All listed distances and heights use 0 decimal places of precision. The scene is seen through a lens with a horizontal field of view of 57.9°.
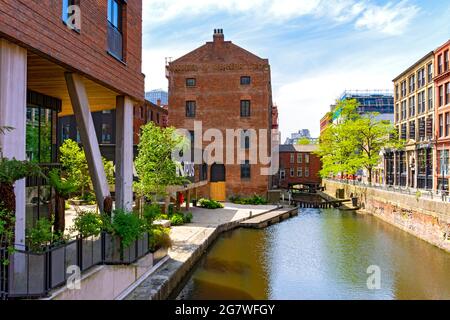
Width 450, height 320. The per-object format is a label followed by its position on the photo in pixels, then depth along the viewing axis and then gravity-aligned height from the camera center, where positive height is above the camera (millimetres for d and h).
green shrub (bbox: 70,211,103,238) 10766 -1483
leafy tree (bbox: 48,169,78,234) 12422 -699
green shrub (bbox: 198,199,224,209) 35938 -3032
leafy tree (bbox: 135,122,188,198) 23812 +408
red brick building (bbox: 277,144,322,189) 73812 +566
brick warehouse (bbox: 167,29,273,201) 42594 +7724
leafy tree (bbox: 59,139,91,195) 30781 +589
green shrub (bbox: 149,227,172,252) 14984 -2693
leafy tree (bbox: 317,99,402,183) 45750 +3460
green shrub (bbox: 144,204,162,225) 15453 -1650
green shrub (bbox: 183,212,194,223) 27297 -3237
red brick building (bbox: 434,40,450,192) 38969 +5658
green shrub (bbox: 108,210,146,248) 11664 -1661
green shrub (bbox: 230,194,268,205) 40938 -3124
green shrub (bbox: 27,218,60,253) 9171 -1533
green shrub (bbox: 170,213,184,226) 25739 -3206
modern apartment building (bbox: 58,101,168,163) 42875 +4640
